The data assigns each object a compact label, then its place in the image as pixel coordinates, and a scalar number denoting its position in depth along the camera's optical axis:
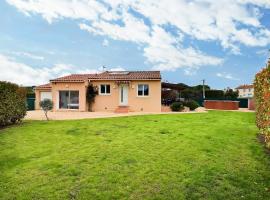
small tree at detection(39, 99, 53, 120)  16.07
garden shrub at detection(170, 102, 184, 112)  21.36
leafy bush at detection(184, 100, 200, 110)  22.28
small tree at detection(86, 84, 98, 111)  22.17
